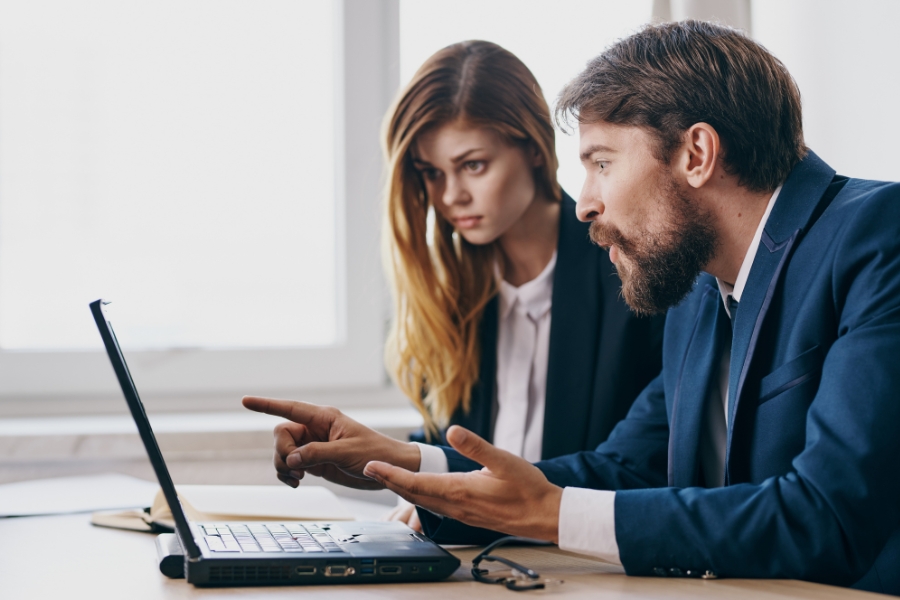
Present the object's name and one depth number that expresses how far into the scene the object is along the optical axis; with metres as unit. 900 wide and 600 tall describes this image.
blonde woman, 1.75
